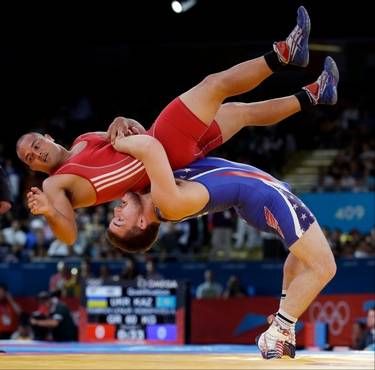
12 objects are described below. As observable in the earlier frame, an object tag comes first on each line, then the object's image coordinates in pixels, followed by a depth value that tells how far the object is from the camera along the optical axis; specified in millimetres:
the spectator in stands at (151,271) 14516
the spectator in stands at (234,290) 14641
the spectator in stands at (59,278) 15075
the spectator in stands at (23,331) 14594
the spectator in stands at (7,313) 14930
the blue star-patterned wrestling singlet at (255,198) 6180
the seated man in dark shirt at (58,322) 13711
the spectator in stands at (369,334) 11728
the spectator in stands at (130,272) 14750
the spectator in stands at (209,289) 14594
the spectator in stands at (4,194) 7801
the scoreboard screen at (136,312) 13203
